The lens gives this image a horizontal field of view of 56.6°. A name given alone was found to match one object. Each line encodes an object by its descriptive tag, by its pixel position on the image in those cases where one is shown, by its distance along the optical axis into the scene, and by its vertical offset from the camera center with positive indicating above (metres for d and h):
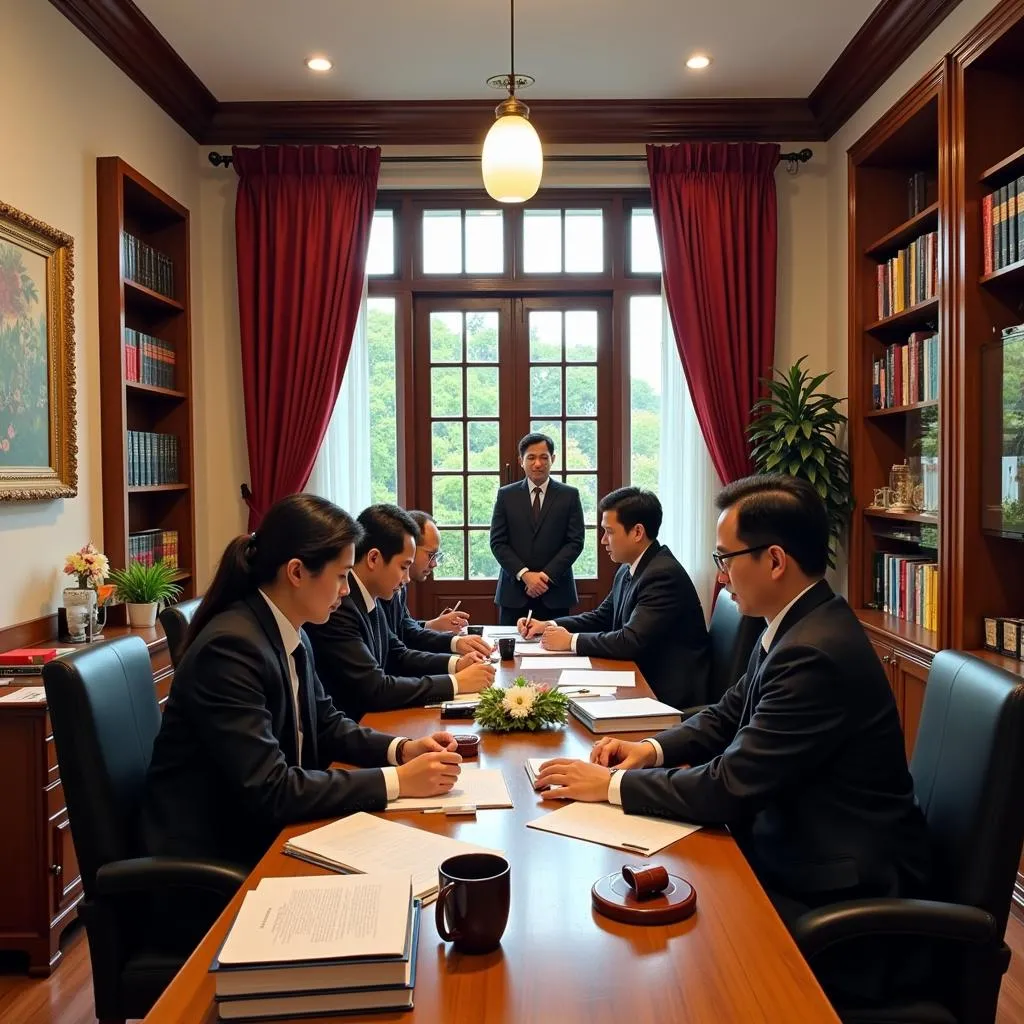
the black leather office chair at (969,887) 1.44 -0.64
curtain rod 4.96 +1.75
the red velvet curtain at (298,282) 4.94 +1.09
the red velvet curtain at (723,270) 4.95 +1.14
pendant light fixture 3.04 +1.09
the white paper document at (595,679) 2.70 -0.55
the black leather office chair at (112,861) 1.63 -0.64
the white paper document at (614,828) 1.54 -0.57
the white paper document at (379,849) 1.42 -0.56
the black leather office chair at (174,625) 2.49 -0.35
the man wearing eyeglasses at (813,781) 1.59 -0.52
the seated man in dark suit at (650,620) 3.18 -0.45
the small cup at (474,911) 1.16 -0.52
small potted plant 3.73 -0.39
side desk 2.65 -0.96
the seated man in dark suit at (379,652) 2.54 -0.46
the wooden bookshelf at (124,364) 3.89 +0.59
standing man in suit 4.68 -0.23
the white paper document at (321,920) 1.06 -0.51
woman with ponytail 1.65 -0.43
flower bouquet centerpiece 2.20 -0.51
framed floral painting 3.19 +0.47
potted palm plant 4.53 +0.21
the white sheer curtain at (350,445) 5.06 +0.25
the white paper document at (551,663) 2.93 -0.55
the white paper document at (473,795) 1.70 -0.56
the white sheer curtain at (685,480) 5.06 +0.05
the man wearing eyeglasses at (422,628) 3.27 -0.47
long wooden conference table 1.05 -0.57
